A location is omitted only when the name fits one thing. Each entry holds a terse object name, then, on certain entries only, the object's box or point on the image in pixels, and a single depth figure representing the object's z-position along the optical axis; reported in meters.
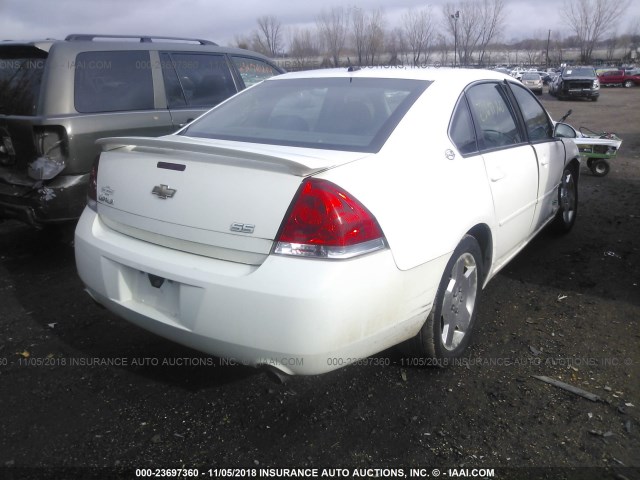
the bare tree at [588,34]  74.38
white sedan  2.10
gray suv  4.02
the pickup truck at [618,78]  40.77
